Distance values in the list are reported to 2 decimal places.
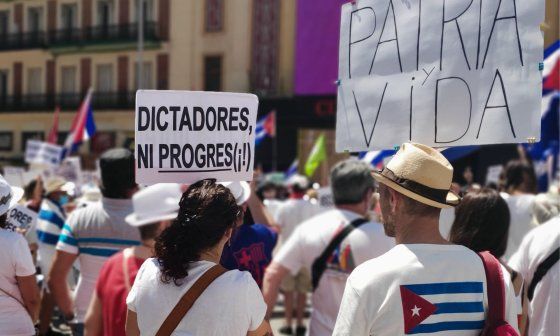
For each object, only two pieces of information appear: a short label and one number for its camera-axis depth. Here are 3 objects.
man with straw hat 2.28
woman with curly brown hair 2.47
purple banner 15.11
